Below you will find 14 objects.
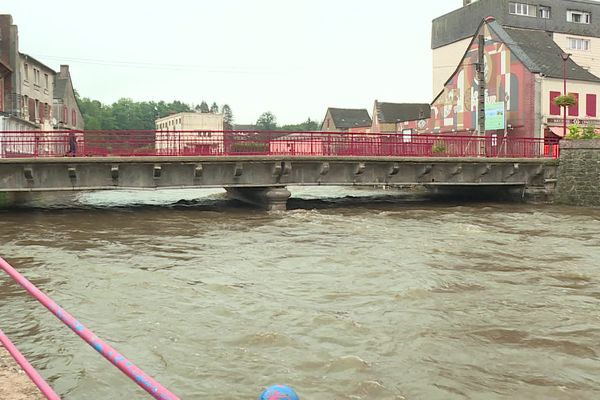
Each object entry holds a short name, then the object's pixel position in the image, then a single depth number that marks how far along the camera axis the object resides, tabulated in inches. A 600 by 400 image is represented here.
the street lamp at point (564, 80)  1252.5
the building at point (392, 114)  2368.4
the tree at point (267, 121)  7504.9
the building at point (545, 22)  1888.5
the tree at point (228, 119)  7723.4
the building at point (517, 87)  1380.4
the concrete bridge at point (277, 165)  821.9
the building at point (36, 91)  1560.0
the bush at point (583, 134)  1090.7
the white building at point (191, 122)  3565.5
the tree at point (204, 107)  7347.4
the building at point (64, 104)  2175.2
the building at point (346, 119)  2979.8
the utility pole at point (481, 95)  1478.8
